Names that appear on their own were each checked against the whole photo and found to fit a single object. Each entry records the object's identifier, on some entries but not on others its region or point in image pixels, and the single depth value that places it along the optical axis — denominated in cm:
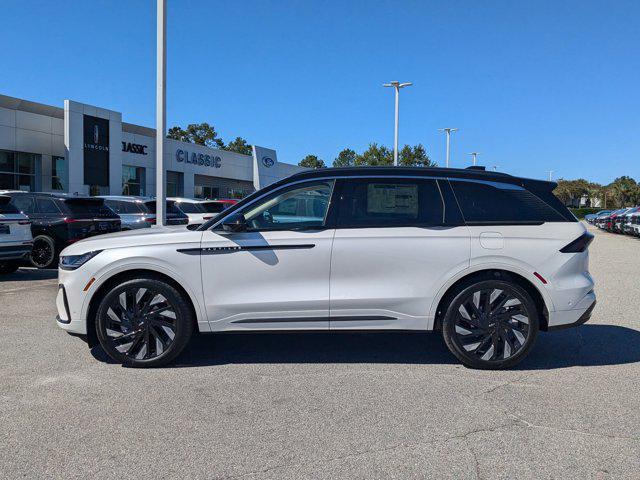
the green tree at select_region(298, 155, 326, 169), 10221
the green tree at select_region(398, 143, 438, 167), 5286
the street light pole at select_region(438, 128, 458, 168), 5338
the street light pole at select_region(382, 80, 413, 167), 3472
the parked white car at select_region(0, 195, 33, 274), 991
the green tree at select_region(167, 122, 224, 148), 9375
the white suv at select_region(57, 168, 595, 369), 483
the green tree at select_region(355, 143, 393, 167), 5069
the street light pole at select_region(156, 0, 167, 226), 1188
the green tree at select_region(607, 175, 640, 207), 8488
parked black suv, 1155
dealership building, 2558
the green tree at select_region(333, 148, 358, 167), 9369
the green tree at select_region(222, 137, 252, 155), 9951
